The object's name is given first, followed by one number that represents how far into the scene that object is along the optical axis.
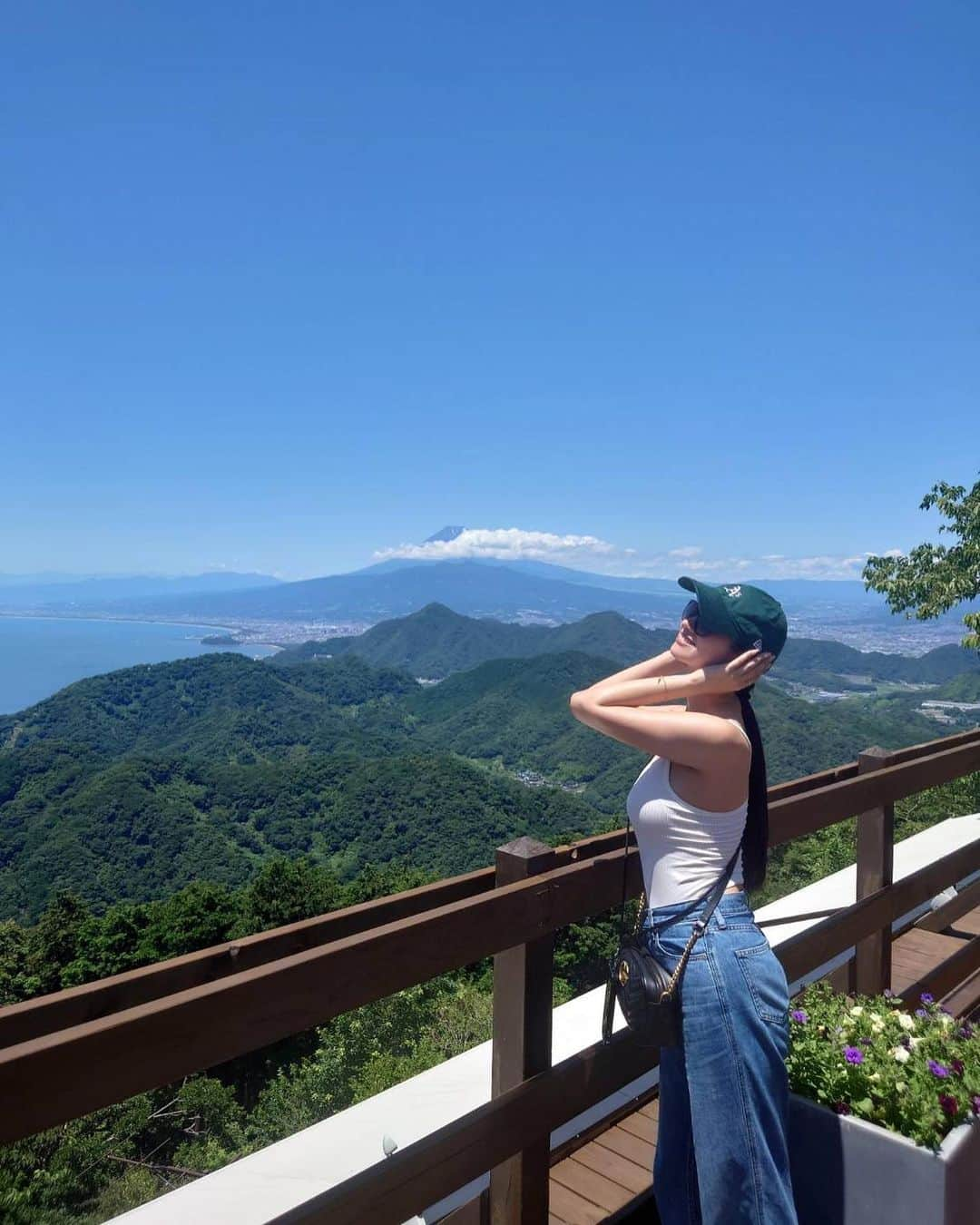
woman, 1.52
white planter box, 1.58
